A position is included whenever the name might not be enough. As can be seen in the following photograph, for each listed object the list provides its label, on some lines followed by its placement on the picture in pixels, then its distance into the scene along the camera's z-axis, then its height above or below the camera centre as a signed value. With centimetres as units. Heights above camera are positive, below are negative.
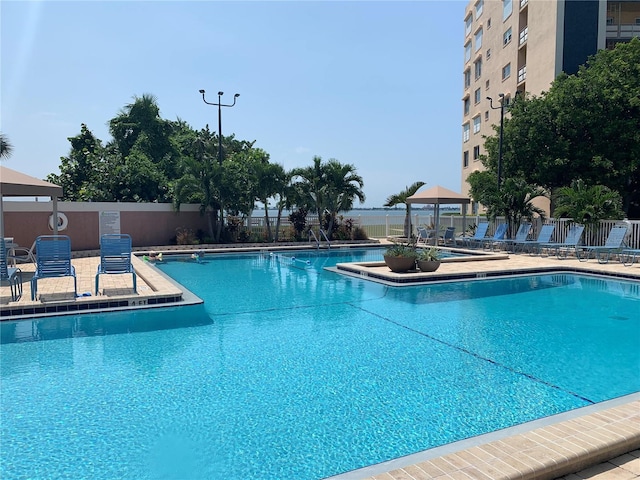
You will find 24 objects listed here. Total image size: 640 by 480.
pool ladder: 1979 -60
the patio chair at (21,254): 1192 -108
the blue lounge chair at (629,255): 1411 -97
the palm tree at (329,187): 2083 +162
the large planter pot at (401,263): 1178 -105
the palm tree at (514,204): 1861 +79
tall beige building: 2472 +1085
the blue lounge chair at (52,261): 820 -73
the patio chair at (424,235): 2162 -59
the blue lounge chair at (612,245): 1443 -67
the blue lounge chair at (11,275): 802 -108
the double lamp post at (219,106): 2136 +537
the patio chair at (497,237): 1888 -56
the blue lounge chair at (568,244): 1556 -69
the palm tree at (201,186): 1869 +146
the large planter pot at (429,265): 1192 -109
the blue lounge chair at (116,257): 881 -70
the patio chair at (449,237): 2073 -63
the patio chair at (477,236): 1991 -55
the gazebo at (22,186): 975 +75
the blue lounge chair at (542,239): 1680 -56
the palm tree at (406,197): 2286 +127
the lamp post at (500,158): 2036 +289
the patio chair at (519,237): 1798 -54
